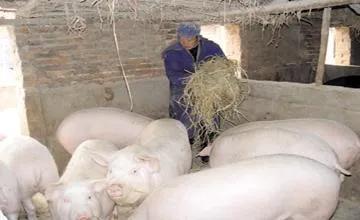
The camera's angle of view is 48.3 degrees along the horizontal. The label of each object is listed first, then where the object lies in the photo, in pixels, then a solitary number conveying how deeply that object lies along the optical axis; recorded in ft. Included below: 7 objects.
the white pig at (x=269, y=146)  10.89
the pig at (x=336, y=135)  11.82
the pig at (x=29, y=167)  12.18
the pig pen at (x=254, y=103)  13.17
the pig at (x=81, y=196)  10.01
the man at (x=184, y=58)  15.61
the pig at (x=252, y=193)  8.51
